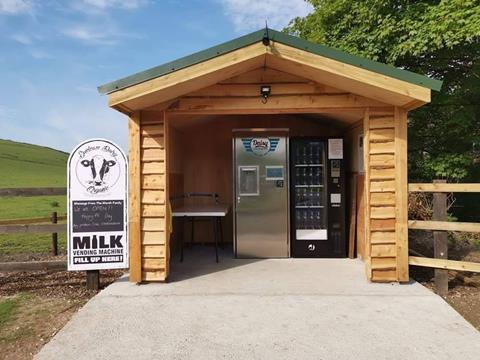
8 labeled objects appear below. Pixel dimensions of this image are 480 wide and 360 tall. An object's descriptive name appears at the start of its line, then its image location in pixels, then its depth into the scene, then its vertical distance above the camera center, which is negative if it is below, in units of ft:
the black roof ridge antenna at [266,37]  14.21 +4.90
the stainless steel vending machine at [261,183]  21.30 -0.04
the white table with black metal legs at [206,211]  19.56 -1.36
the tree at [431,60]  27.76 +8.78
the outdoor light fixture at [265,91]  16.35 +3.55
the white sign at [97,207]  16.33 -0.91
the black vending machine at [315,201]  21.29 -0.99
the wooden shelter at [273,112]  16.07 +1.87
